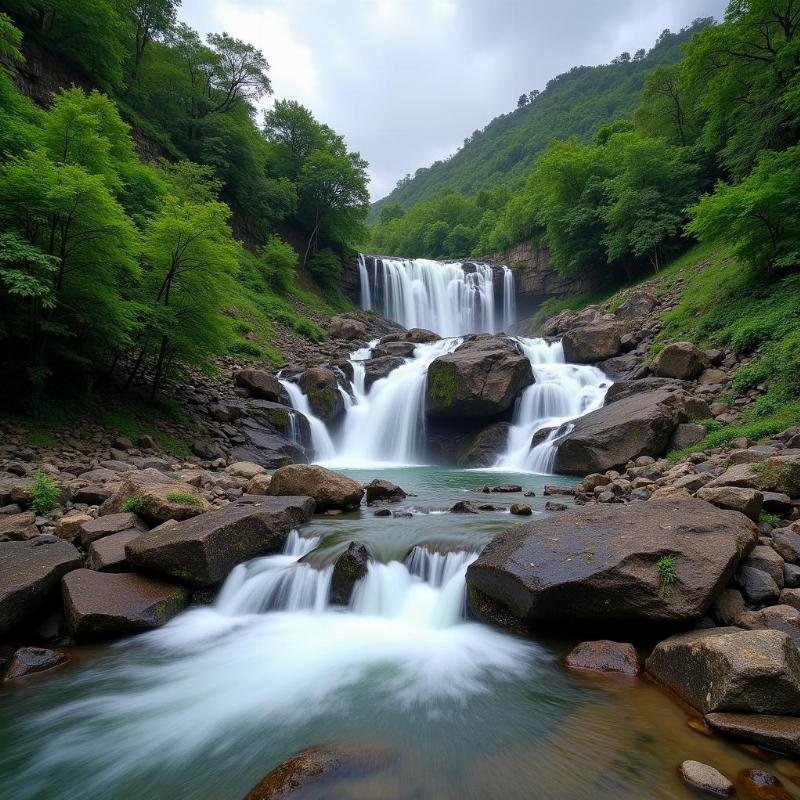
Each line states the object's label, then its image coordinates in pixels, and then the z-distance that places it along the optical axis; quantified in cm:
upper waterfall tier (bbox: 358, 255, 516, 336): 3891
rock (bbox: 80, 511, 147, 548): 611
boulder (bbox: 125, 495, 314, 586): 552
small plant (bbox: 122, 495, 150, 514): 674
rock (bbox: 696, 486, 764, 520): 504
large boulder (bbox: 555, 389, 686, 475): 1105
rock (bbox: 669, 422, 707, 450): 1068
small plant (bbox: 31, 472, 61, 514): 671
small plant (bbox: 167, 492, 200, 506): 689
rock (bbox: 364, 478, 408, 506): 991
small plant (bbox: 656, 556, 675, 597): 392
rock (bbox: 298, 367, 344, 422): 1908
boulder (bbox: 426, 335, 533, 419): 1670
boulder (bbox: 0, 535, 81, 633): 460
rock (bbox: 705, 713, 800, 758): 267
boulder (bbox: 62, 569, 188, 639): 481
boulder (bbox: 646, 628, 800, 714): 283
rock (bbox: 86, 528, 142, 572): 554
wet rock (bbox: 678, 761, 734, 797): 250
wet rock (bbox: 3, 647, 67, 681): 427
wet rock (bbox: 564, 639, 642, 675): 386
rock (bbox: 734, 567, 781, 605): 402
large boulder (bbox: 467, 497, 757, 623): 395
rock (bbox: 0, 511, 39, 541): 589
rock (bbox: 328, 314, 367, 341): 2969
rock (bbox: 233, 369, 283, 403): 1769
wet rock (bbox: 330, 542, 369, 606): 575
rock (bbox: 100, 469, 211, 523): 671
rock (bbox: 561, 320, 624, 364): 1908
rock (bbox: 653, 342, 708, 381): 1348
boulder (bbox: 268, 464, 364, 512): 875
